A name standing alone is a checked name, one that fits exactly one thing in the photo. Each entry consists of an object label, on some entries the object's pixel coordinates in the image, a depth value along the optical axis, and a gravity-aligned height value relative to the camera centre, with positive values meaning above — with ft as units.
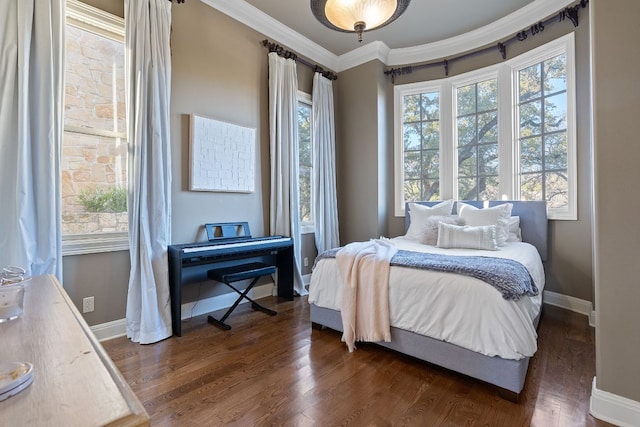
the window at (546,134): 10.64 +2.68
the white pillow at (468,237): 9.43 -0.83
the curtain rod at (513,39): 9.85 +6.41
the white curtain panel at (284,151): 11.76 +2.38
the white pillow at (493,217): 10.34 -0.25
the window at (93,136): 7.79 +2.07
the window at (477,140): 12.50 +2.92
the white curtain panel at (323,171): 13.71 +1.86
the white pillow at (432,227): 10.77 -0.58
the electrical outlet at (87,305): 7.82 -2.27
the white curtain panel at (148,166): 8.13 +1.29
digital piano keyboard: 8.51 -1.42
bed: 5.47 -2.24
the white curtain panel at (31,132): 6.47 +1.81
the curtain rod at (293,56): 11.87 +6.39
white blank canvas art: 9.80 +1.93
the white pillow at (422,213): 11.99 -0.10
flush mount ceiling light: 6.37 +4.23
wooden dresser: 1.46 -0.94
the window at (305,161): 13.58 +2.27
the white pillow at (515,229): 10.80 -0.68
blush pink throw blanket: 7.11 -1.98
